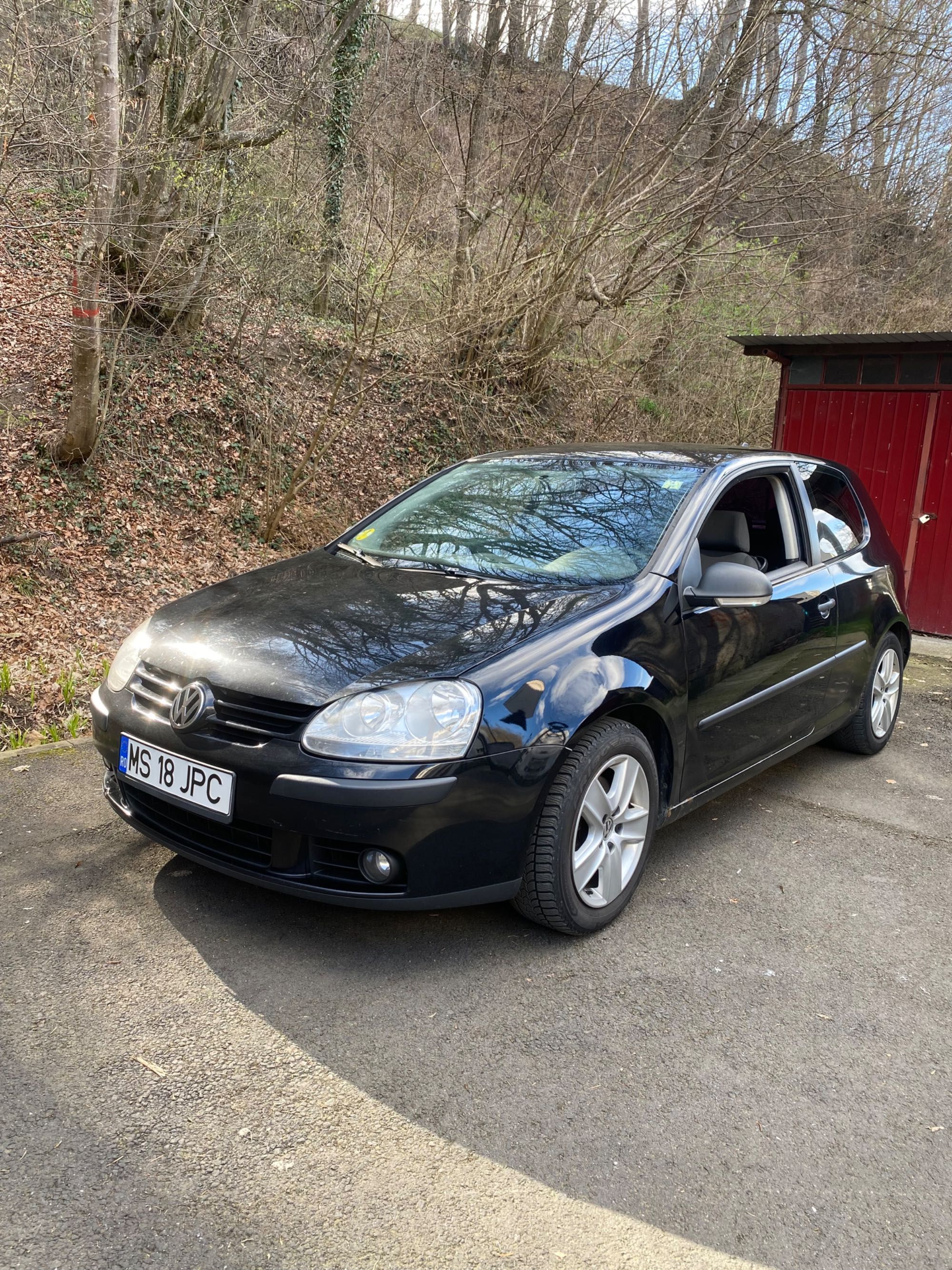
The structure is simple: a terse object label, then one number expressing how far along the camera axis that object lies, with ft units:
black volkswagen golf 9.09
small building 27.73
